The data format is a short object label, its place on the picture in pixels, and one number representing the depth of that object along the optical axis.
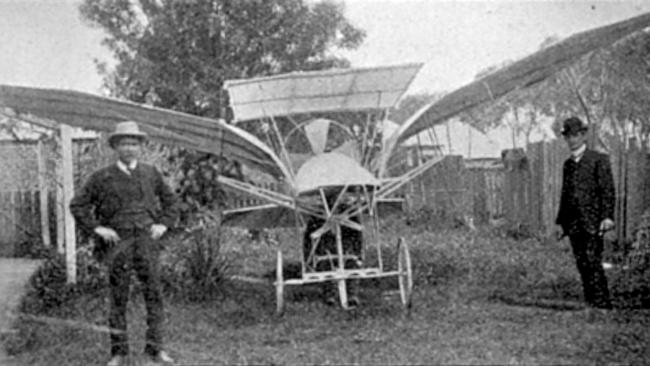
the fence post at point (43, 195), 12.20
